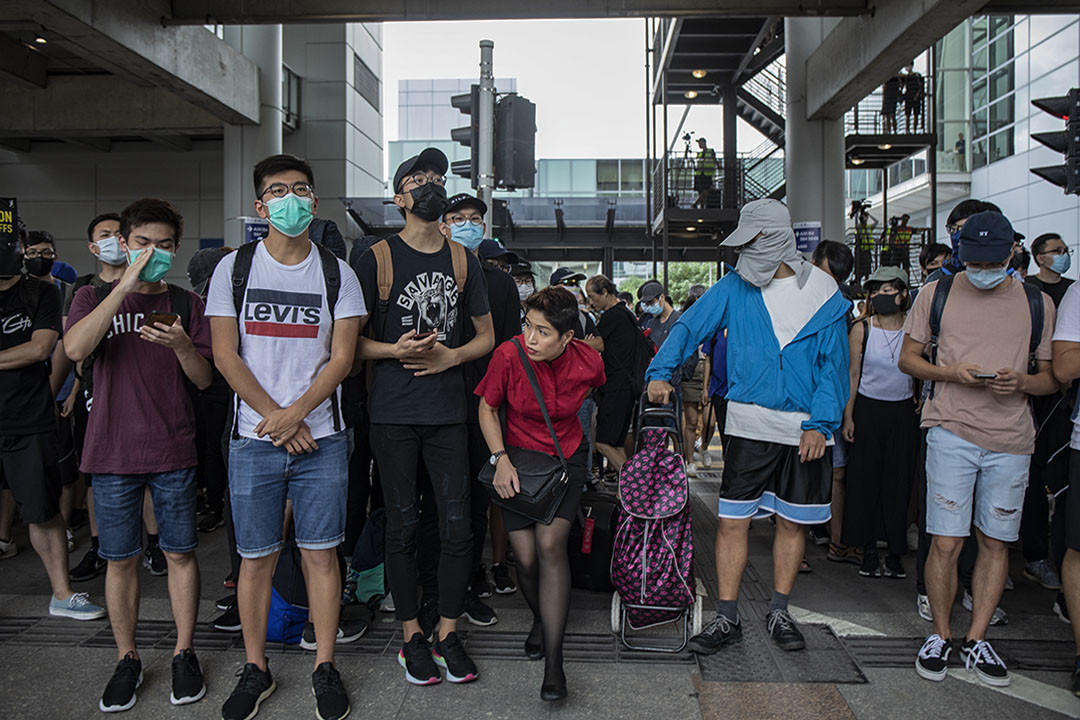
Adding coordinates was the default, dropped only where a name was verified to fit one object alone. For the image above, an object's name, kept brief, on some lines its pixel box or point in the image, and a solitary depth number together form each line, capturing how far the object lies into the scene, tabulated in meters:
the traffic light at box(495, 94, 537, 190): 7.83
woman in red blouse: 3.71
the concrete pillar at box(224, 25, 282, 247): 13.86
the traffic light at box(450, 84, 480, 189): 7.86
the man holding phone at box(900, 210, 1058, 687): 3.86
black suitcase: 4.85
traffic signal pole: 7.71
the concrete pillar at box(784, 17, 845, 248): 13.23
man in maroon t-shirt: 3.59
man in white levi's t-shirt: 3.38
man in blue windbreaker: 4.14
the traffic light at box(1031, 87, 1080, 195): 5.12
